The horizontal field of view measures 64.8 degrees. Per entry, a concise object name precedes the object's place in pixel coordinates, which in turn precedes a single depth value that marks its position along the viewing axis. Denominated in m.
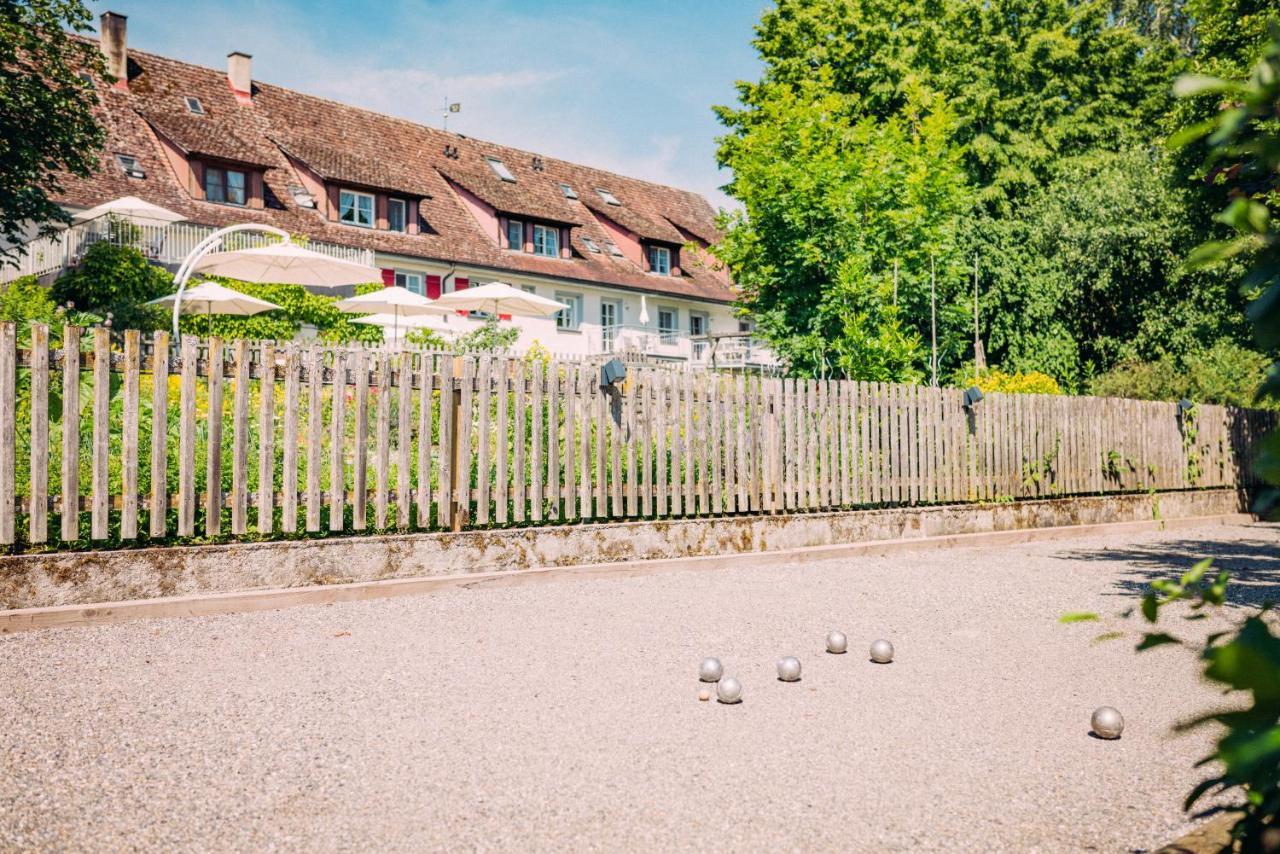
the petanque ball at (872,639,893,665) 5.66
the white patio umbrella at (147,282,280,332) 18.56
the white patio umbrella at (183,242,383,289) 18.17
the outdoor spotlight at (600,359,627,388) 9.22
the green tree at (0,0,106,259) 19.17
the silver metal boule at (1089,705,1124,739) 4.23
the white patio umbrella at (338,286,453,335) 21.45
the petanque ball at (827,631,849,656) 5.88
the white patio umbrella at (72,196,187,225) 23.75
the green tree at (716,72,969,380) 20.12
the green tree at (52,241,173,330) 22.14
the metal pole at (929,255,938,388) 19.77
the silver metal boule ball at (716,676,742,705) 4.76
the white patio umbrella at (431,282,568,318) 22.81
